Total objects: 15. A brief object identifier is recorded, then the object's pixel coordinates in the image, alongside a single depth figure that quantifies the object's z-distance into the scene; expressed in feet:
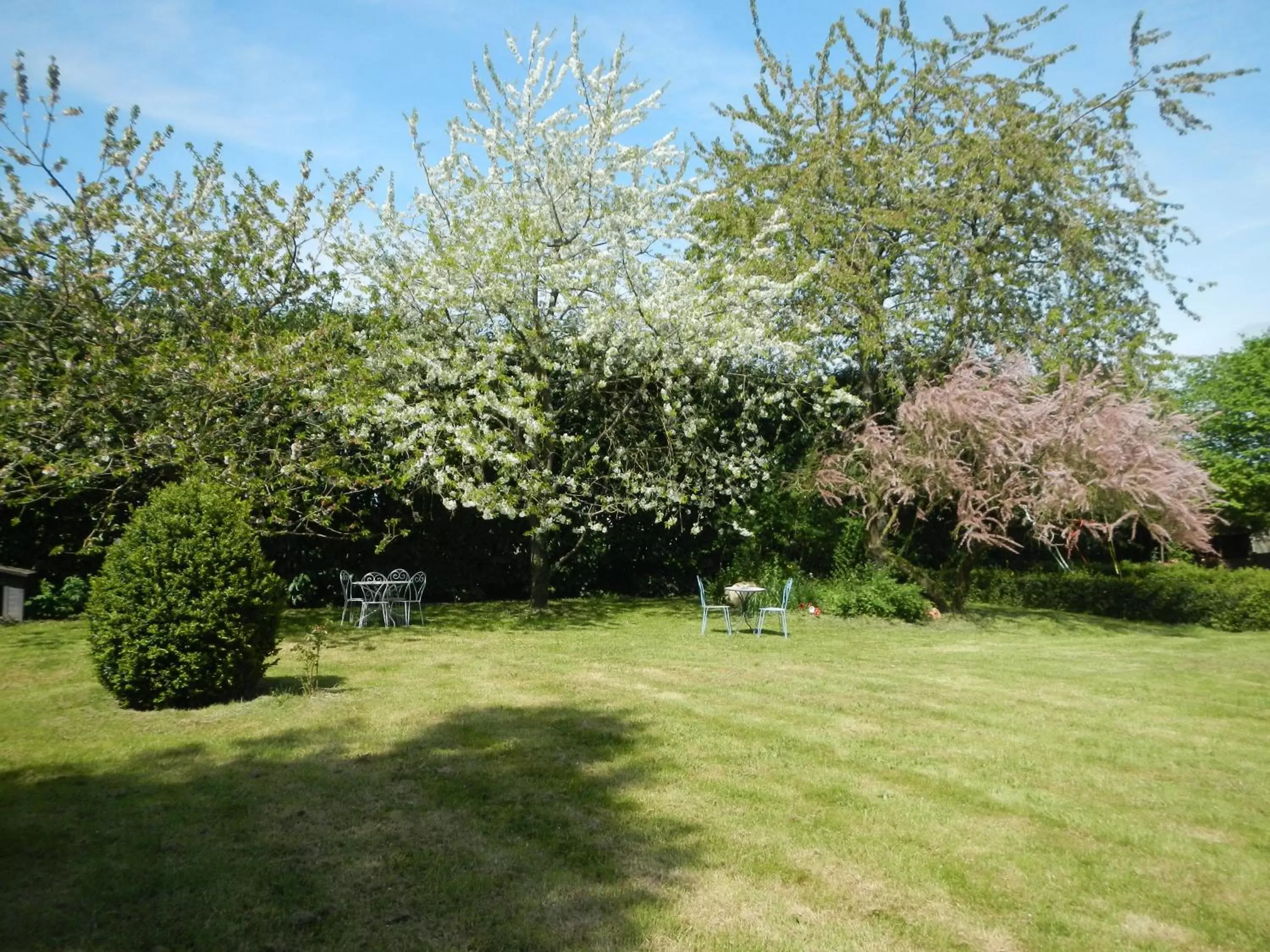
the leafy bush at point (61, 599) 37.27
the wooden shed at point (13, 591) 35.53
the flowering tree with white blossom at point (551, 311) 38.99
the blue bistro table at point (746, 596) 38.68
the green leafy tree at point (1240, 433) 59.72
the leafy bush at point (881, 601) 45.68
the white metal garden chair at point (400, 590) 38.81
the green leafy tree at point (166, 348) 31.96
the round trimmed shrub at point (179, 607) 20.65
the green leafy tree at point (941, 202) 48.47
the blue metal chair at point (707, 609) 38.11
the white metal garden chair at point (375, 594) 37.86
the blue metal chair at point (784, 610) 37.28
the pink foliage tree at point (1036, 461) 42.32
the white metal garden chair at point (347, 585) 39.15
